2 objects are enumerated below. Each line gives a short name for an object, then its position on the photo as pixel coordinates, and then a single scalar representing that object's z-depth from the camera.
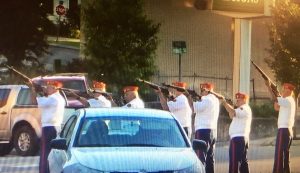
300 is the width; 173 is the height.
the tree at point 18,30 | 30.44
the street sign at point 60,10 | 31.12
